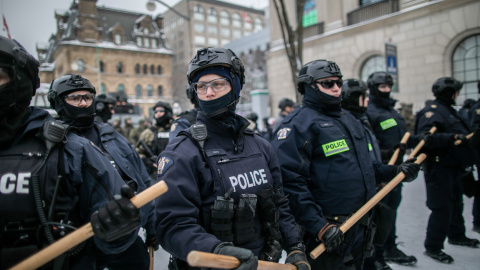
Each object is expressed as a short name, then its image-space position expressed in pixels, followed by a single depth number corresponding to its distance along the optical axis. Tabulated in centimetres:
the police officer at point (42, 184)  146
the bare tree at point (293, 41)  656
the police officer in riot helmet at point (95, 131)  281
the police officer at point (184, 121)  402
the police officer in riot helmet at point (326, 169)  252
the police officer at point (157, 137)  545
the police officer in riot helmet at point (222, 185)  167
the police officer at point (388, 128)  404
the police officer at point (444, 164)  404
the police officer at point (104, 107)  442
